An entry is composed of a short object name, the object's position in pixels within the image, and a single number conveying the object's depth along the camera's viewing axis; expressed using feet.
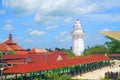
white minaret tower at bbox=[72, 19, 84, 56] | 194.39
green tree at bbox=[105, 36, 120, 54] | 233.89
